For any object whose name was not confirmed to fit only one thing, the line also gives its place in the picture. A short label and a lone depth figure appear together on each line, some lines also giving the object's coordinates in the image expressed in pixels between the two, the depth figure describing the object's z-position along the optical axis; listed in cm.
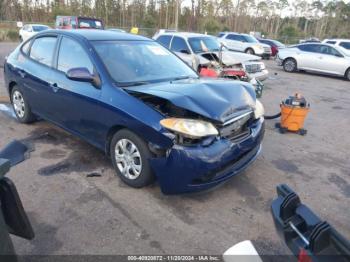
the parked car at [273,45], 2362
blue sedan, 304
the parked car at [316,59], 1419
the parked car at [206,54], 898
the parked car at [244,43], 1999
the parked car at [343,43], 1812
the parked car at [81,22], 1806
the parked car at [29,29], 2294
